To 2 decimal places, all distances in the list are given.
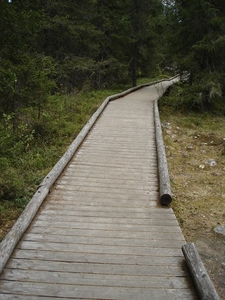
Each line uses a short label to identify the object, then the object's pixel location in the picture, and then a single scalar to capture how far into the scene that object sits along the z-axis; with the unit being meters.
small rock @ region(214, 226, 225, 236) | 5.50
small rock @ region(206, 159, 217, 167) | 8.75
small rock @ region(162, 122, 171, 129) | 12.77
